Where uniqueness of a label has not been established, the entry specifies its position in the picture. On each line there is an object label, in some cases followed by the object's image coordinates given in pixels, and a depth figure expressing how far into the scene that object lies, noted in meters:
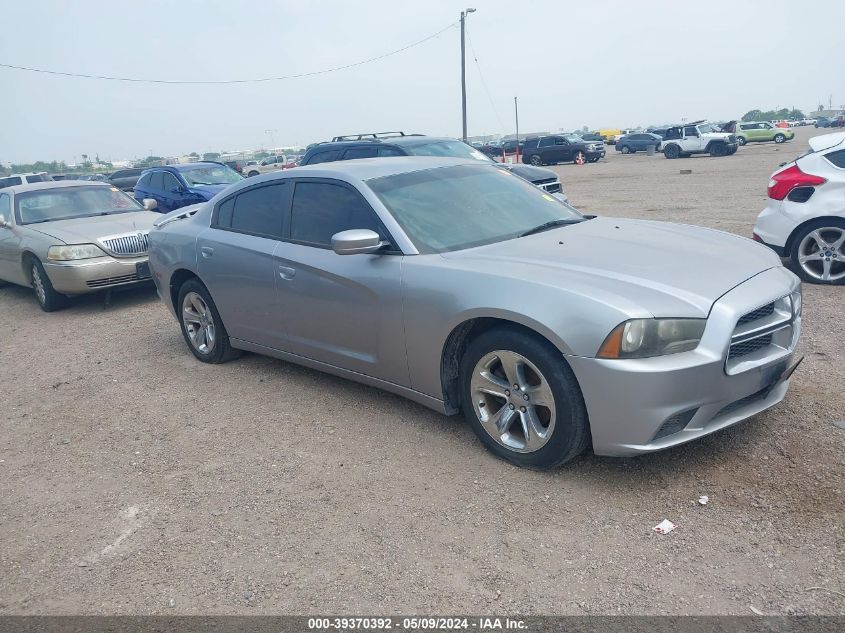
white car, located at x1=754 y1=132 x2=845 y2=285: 6.58
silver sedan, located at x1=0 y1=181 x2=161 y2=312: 8.14
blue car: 12.91
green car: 44.38
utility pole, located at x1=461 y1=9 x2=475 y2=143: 33.84
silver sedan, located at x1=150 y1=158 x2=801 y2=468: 3.18
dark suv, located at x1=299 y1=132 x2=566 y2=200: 10.98
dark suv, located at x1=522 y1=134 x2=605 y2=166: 38.88
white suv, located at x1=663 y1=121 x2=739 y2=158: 35.25
